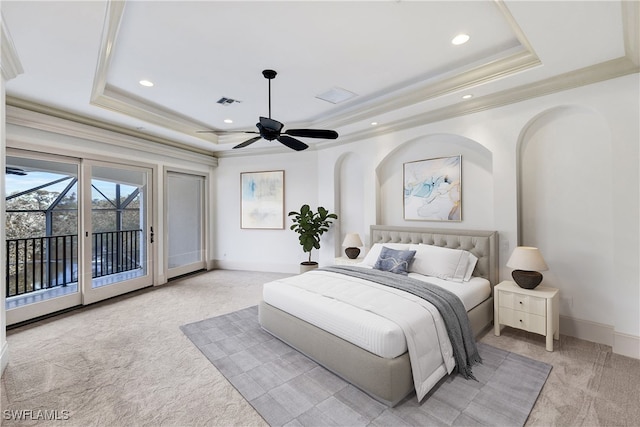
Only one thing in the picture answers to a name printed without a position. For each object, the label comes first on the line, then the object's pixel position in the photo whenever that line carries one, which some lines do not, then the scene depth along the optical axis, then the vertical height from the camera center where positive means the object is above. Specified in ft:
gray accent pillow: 11.89 -1.94
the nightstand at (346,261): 15.24 -2.46
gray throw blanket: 8.06 -3.01
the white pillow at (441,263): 11.28 -1.95
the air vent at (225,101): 13.01 +5.37
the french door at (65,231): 12.24 -0.59
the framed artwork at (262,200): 20.52 +1.25
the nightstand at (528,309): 9.22 -3.23
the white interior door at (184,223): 19.03 -0.40
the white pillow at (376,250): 13.37 -1.71
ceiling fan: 9.89 +3.10
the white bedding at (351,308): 6.93 -2.77
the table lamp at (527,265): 9.64 -1.76
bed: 6.82 -3.46
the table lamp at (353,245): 15.90 -1.64
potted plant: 17.53 -0.61
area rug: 6.40 -4.51
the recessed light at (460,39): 8.35 +5.22
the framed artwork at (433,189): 13.24 +1.26
